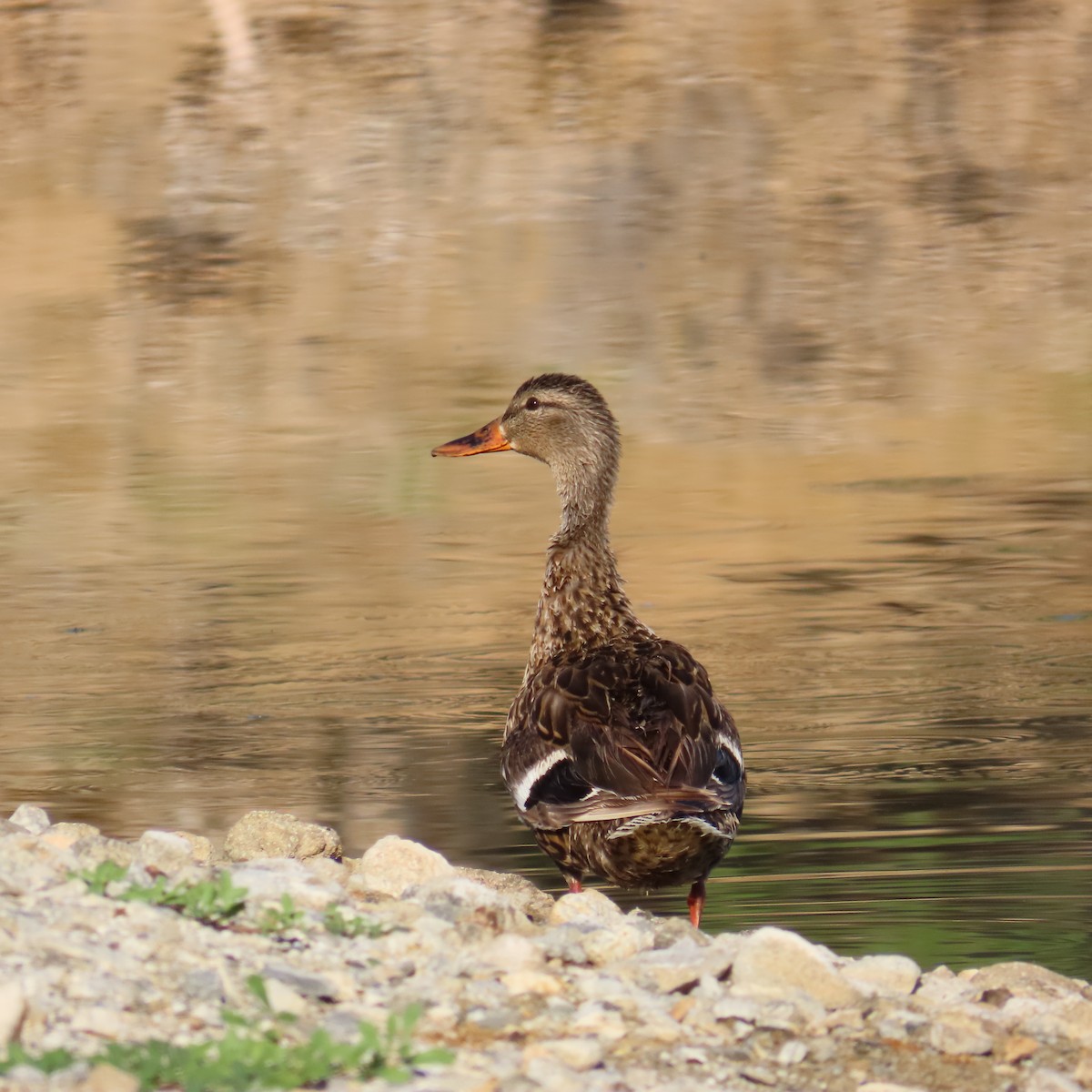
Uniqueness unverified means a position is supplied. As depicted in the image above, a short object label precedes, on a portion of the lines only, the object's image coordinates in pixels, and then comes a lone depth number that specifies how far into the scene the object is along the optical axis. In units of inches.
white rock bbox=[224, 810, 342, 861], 562.9
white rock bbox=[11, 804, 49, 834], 555.2
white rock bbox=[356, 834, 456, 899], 504.4
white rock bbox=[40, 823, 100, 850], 501.0
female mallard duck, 502.0
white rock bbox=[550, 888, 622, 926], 483.2
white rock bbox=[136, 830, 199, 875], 467.5
